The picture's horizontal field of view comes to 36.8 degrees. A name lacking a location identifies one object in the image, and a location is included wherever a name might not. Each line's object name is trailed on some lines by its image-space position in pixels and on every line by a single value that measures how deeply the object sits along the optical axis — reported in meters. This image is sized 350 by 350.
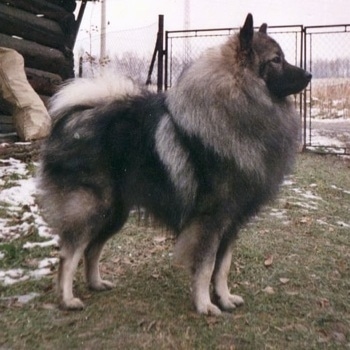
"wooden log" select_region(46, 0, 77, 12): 8.21
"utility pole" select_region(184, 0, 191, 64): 9.62
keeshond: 3.00
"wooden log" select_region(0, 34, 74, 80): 7.03
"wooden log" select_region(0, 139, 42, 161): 5.89
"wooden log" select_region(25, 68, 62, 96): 7.14
